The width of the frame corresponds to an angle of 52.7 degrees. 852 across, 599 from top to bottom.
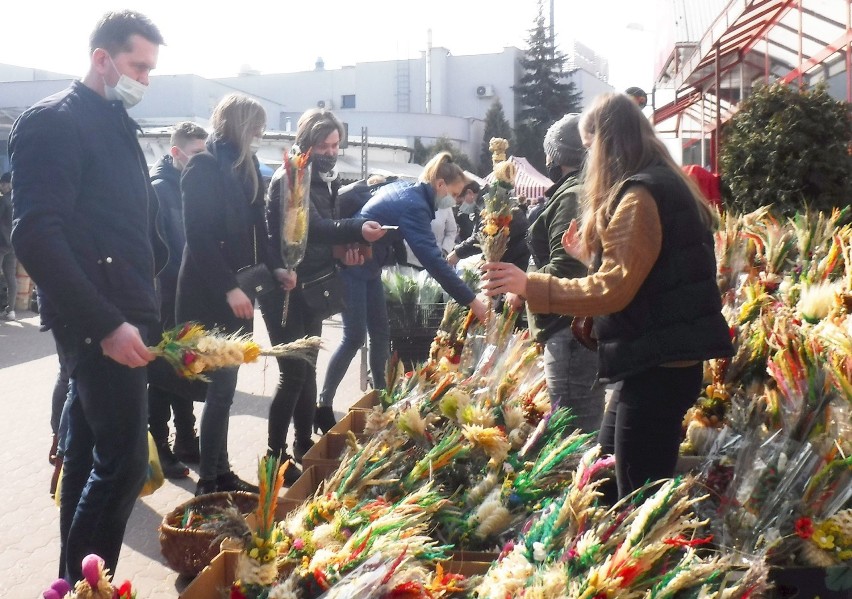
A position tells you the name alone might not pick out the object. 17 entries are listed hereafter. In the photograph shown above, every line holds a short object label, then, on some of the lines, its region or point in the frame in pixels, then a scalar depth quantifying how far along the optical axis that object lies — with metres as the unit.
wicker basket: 3.24
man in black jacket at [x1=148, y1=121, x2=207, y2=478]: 4.66
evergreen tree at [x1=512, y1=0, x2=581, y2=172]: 49.44
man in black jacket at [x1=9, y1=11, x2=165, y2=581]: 2.45
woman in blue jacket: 4.78
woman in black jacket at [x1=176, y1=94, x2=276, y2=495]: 3.78
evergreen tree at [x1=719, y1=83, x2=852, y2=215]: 7.15
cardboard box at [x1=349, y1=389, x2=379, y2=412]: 4.29
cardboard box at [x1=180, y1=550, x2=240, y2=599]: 2.22
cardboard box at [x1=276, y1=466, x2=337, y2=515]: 2.96
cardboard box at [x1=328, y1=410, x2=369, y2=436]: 3.95
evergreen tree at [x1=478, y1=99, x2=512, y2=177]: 47.66
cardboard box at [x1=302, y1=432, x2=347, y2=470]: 3.60
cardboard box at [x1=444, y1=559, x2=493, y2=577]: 2.45
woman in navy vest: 2.60
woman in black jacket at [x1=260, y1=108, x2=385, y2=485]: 4.27
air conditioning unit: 53.60
